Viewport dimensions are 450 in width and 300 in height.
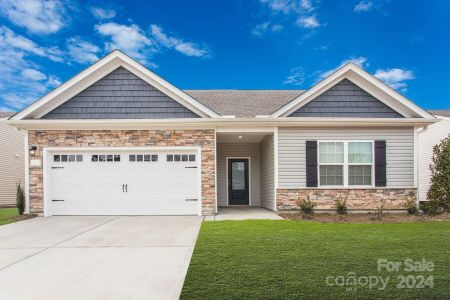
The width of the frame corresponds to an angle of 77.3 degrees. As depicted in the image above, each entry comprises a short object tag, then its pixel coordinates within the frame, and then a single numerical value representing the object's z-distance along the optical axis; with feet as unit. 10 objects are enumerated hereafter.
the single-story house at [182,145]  31.17
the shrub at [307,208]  30.22
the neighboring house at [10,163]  46.39
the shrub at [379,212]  28.20
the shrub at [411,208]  30.58
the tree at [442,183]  31.58
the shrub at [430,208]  30.40
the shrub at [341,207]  30.94
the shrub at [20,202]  31.01
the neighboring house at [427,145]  44.45
